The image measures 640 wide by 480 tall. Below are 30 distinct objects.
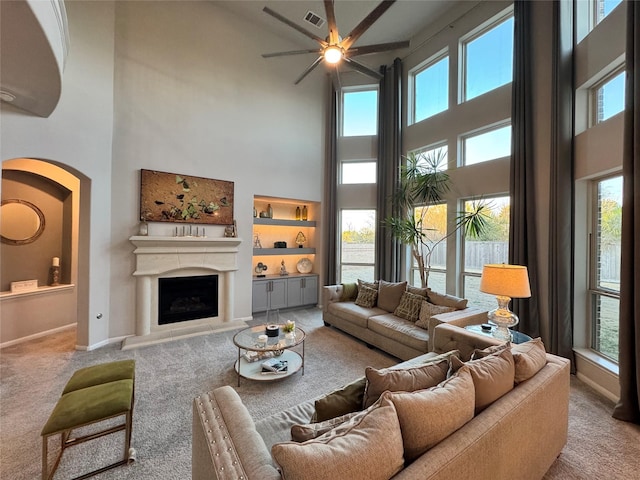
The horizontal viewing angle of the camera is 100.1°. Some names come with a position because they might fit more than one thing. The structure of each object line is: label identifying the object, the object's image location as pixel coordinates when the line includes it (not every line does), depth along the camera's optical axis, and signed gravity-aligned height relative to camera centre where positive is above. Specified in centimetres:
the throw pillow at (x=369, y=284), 451 -74
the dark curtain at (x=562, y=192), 317 +60
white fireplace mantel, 411 -51
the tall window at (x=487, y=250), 417 -13
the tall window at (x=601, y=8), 289 +268
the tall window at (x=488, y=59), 423 +307
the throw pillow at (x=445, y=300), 334 -76
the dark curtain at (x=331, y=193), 600 +107
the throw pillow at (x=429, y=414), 108 -73
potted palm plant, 468 +64
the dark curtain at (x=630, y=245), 229 -2
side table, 262 -92
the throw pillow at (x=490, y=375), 137 -71
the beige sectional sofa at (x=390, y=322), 309 -111
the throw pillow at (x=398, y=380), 133 -73
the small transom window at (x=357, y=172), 610 +158
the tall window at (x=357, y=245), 607 -10
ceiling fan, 268 +218
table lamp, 236 -41
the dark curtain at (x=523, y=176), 357 +92
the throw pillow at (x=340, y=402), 131 -82
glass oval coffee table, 280 -136
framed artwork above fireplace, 423 +68
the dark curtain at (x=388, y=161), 555 +169
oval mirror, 391 +24
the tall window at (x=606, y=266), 288 -26
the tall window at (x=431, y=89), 514 +307
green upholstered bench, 160 -107
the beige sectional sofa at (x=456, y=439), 99 -86
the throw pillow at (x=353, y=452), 83 -70
